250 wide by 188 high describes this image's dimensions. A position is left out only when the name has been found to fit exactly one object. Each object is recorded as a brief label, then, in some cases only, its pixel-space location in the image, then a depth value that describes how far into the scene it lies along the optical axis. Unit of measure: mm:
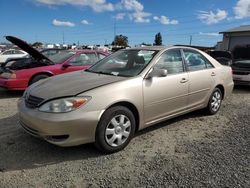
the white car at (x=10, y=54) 12922
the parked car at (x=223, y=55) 7189
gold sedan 2357
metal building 10589
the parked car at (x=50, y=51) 6158
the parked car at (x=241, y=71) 6281
